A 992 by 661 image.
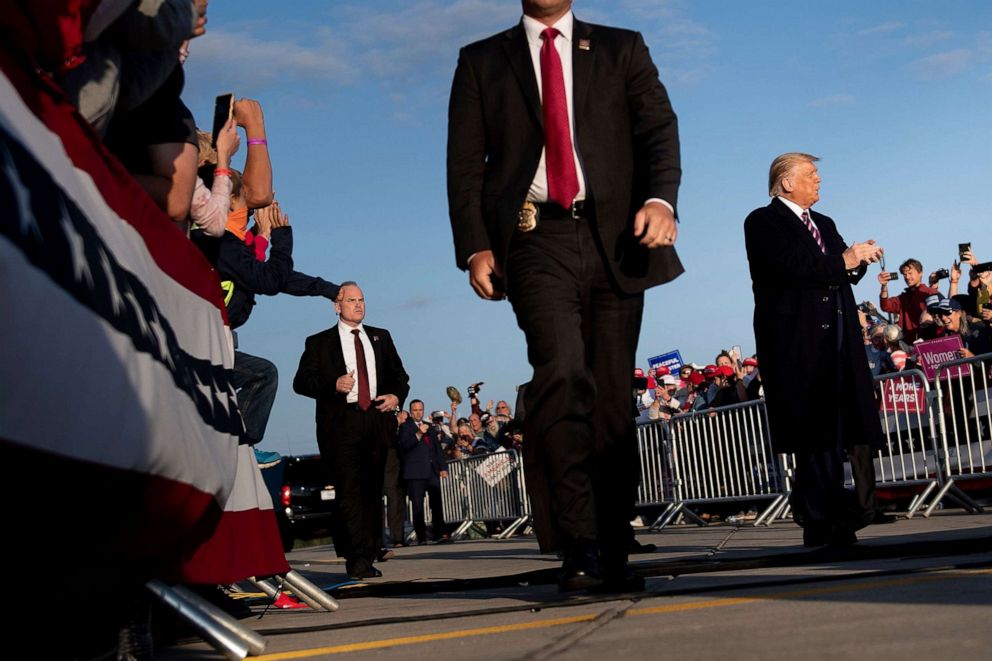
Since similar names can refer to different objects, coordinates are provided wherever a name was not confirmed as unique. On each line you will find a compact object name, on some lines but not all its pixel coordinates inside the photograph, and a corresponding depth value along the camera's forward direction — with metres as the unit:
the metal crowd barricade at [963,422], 12.16
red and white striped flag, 1.84
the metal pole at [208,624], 3.55
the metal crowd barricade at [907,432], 12.76
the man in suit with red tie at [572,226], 4.57
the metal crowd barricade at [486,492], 20.22
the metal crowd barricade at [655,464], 16.41
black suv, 26.16
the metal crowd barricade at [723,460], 14.45
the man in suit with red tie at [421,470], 22.95
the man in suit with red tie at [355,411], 9.34
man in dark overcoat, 7.48
